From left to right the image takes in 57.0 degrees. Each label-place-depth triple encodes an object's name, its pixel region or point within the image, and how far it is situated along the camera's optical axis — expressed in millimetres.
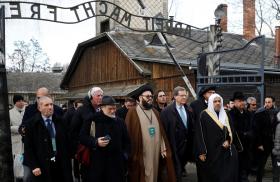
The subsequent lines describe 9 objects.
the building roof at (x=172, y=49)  11369
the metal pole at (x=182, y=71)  8014
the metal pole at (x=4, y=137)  3670
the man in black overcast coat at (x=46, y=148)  3648
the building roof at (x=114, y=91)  11717
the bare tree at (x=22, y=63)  29848
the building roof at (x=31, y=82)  26685
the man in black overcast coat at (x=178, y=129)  4539
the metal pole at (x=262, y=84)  5656
